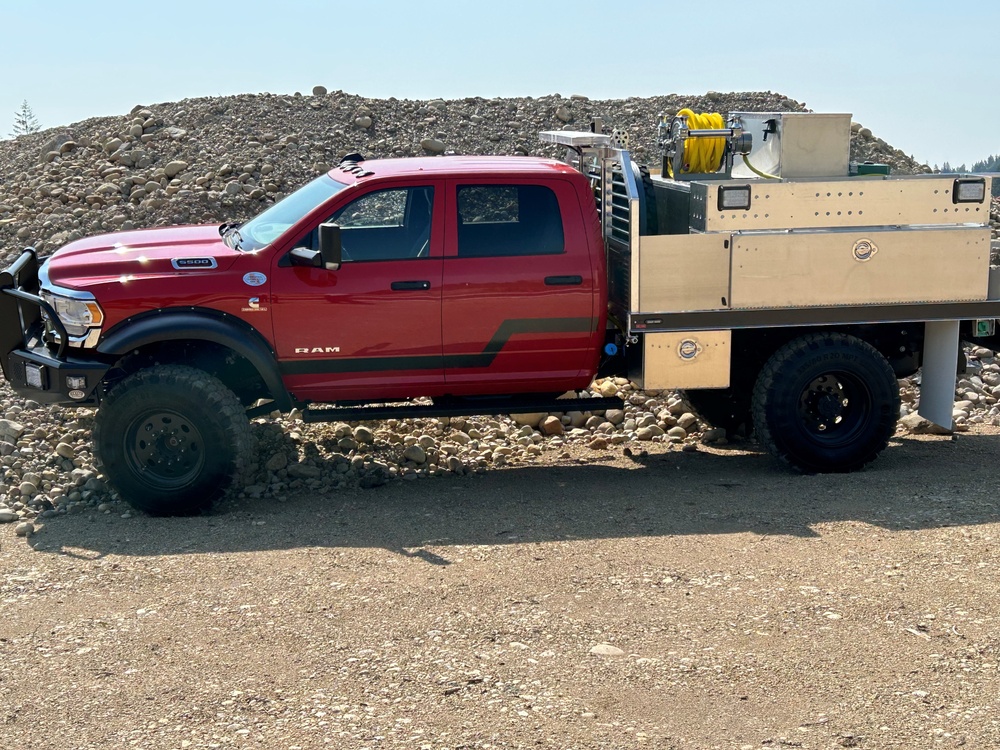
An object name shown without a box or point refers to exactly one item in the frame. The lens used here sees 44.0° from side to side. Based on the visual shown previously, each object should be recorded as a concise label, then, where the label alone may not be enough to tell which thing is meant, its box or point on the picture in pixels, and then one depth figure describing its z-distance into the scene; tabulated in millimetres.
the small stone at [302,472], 8758
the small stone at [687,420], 10070
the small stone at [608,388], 10742
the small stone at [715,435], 9883
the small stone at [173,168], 17562
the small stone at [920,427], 10000
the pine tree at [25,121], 46006
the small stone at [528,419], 10391
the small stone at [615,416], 10516
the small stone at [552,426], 10211
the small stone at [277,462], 8844
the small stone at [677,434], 10008
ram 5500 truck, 7777
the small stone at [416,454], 9125
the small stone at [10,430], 9703
